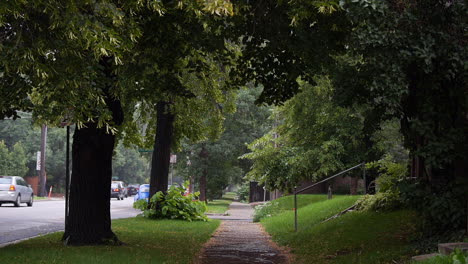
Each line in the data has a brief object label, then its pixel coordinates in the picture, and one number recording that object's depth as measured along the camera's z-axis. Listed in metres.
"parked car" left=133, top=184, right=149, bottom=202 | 43.30
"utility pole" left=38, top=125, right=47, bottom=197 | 42.41
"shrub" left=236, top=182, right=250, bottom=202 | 58.82
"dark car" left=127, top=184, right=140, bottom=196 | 73.60
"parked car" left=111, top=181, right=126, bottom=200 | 52.09
